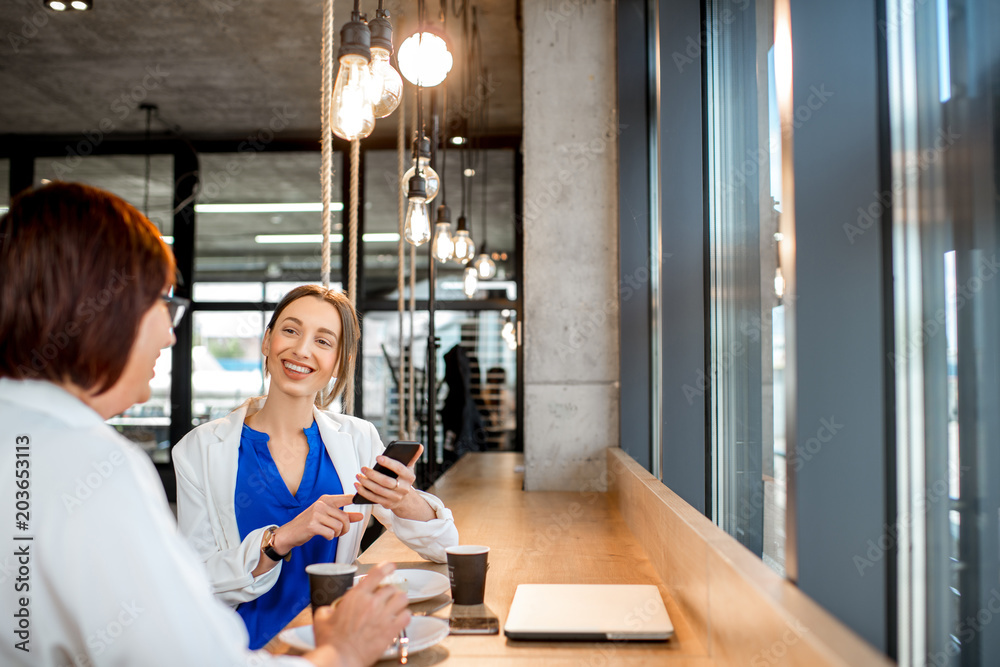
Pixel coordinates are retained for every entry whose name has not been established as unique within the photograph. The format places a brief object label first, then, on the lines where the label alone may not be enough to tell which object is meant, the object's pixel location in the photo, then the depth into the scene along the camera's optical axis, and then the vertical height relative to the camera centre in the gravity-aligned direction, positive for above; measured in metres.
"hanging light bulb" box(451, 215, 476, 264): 3.79 +0.61
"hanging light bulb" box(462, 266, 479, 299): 5.59 +0.60
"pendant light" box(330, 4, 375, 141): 1.38 +0.54
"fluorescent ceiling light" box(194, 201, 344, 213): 7.48 +1.61
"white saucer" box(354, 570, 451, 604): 1.38 -0.45
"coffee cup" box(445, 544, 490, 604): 1.33 -0.39
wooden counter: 1.14 -0.50
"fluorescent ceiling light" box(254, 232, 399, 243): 7.53 +1.36
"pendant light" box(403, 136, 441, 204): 2.27 +0.63
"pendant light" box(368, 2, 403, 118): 1.49 +0.62
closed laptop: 1.19 -0.45
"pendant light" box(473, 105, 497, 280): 5.30 +0.68
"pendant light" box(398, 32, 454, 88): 1.85 +0.77
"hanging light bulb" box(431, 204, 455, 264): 3.51 +0.58
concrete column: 3.07 +0.24
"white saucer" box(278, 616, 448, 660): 1.08 -0.43
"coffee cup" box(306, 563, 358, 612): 1.22 -0.37
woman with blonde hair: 1.54 -0.29
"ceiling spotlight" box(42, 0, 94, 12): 4.37 +2.14
